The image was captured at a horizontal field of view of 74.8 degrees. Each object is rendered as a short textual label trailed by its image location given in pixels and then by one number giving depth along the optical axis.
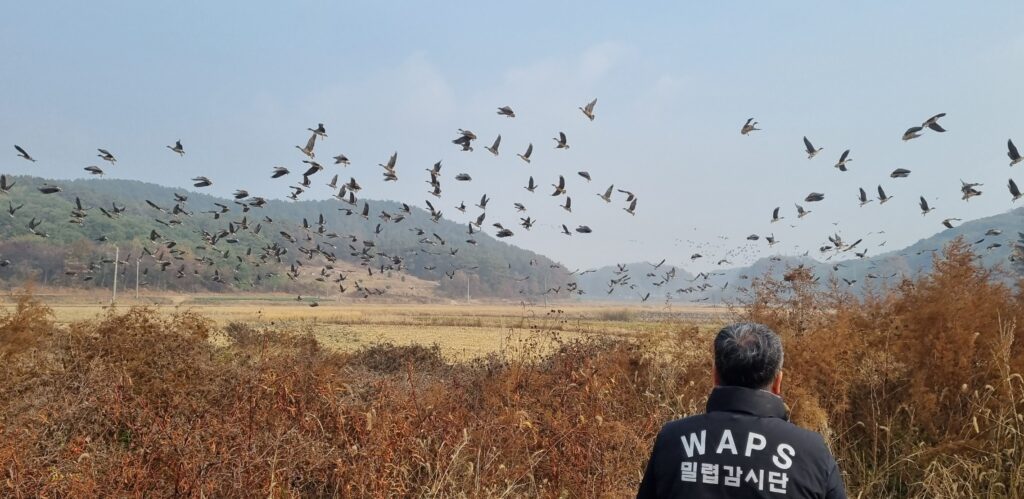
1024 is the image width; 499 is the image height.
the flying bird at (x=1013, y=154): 10.49
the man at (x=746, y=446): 2.58
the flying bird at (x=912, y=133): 11.67
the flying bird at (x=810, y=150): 13.20
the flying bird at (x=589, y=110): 14.73
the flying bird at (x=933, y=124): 11.43
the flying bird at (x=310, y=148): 14.45
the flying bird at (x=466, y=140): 15.14
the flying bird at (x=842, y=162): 13.05
